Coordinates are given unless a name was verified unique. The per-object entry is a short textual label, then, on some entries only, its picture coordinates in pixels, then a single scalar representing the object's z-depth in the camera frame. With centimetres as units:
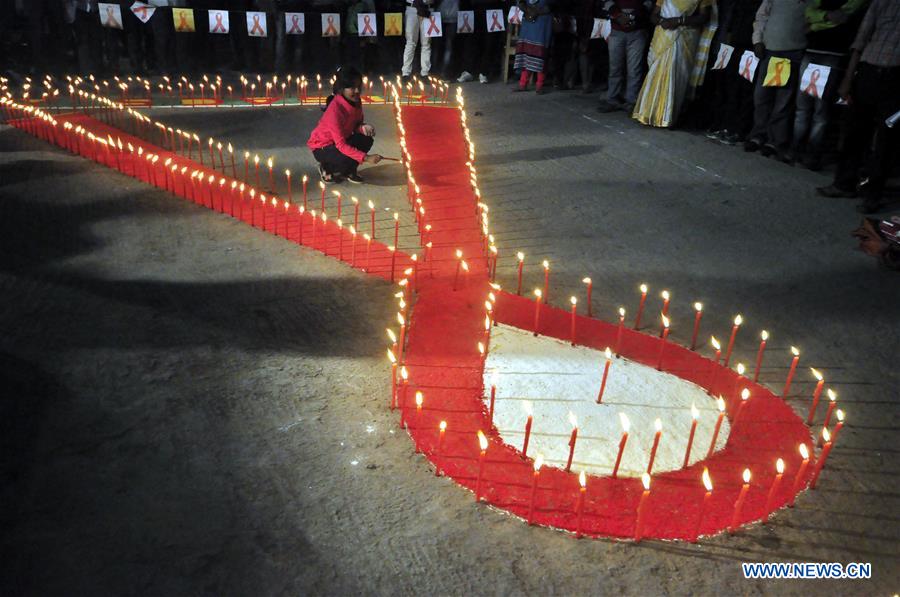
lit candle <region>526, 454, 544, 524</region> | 300
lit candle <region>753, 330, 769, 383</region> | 413
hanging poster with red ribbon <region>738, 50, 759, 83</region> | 828
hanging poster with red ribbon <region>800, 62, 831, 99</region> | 743
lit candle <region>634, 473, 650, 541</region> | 292
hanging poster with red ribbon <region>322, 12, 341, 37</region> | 1156
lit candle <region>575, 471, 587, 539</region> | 298
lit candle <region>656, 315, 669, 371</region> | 426
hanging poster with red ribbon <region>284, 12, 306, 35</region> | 1159
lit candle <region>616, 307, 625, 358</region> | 436
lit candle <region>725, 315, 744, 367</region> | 418
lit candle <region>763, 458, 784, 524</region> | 311
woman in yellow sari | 902
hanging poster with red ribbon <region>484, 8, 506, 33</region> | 1202
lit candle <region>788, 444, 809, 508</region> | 320
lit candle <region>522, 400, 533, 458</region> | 333
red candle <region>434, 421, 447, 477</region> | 337
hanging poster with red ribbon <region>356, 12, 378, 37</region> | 1157
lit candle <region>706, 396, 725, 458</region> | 350
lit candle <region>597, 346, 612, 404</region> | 384
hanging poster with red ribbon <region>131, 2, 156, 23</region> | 1108
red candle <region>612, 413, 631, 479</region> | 314
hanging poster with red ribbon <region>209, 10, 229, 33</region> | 1126
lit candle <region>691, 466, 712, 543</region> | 297
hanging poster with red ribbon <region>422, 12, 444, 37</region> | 1175
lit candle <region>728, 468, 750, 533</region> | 294
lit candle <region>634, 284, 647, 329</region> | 464
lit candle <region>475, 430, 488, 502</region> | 312
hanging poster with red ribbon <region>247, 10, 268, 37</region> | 1153
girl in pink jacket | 710
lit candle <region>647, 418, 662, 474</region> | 313
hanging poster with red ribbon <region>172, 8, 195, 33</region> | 1098
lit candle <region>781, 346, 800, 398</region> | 396
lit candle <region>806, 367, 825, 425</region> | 376
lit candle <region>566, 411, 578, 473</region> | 318
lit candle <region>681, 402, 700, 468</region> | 325
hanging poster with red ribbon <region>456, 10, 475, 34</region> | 1191
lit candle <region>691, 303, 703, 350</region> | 440
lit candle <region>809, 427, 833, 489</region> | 339
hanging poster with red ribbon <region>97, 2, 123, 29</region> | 1091
